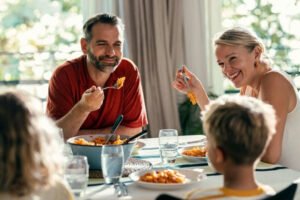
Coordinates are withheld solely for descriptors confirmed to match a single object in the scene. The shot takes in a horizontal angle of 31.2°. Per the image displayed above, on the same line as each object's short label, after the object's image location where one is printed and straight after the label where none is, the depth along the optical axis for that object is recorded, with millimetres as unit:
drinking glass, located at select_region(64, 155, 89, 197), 1586
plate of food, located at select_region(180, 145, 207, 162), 2012
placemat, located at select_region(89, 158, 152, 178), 1830
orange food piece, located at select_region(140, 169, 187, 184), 1659
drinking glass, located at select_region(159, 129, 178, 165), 1973
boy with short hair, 1375
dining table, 1607
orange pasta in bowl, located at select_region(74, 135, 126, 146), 1980
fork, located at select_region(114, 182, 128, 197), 1601
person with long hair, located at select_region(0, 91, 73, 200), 1226
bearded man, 2633
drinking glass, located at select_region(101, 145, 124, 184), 1688
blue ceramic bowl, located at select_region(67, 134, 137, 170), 1854
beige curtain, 3766
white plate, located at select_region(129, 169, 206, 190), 1618
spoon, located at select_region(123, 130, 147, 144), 1980
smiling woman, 2082
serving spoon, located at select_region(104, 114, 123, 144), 2087
